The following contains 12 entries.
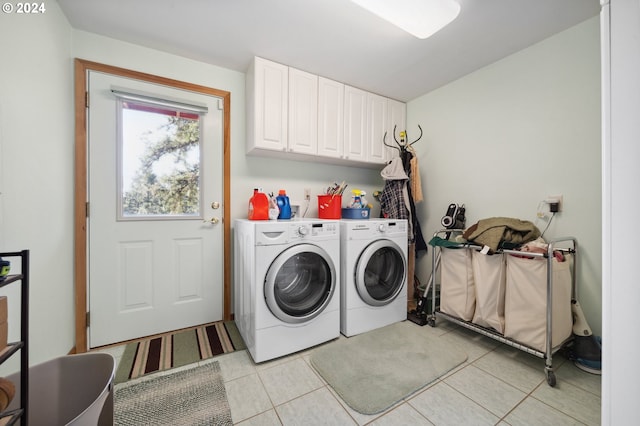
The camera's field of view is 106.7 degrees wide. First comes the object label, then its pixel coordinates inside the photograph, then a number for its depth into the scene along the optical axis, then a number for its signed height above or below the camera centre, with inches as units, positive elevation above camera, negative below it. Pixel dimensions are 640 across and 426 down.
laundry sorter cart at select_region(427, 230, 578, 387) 56.6 -21.8
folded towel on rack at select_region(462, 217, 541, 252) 64.9 -5.8
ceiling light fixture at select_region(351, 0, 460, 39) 53.5 +47.2
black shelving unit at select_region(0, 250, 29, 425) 27.3 -15.2
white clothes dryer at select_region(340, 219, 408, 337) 75.4 -21.0
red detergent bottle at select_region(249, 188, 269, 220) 79.0 +1.7
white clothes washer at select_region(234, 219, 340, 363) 61.6 -20.7
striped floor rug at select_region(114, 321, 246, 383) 60.9 -39.7
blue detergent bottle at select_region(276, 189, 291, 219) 83.2 +2.5
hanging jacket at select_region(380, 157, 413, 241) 95.7 +8.2
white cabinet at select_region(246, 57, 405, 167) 79.6 +35.4
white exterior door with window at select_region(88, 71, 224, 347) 69.6 +1.1
